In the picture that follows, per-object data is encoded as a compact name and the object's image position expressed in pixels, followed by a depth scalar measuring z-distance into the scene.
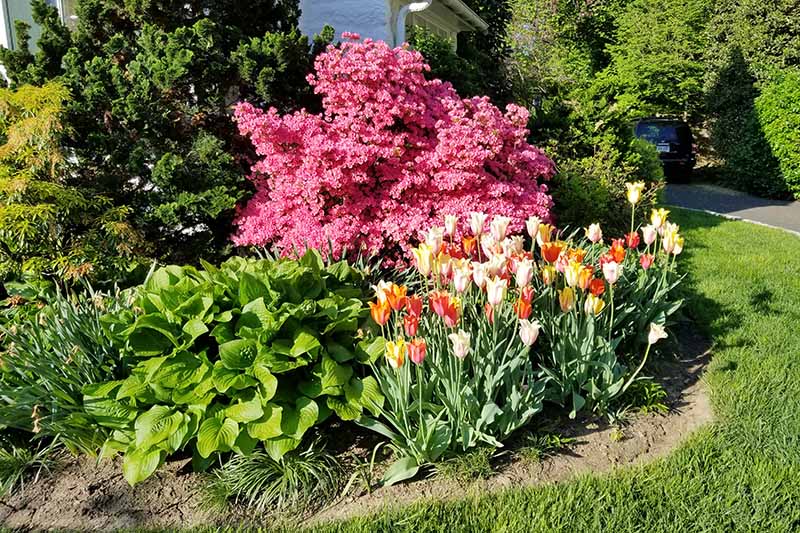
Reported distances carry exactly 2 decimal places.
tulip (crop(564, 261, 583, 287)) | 3.00
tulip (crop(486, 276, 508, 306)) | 2.78
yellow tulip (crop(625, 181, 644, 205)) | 3.77
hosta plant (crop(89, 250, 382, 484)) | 2.85
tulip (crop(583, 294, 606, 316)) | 3.03
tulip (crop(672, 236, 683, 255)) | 3.59
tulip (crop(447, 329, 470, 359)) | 2.61
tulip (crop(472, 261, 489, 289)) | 2.94
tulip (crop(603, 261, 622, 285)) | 3.11
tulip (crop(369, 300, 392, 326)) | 2.73
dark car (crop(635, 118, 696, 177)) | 16.09
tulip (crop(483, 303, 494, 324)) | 3.02
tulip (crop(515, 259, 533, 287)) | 2.94
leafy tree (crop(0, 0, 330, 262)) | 4.84
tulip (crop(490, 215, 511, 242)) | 3.34
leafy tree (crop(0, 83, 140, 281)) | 4.01
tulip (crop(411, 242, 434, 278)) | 3.06
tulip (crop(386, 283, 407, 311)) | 2.75
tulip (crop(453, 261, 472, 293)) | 2.88
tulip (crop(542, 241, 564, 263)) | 3.30
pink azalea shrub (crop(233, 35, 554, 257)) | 4.58
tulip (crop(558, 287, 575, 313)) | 3.04
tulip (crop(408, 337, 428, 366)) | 2.55
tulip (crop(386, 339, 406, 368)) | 2.57
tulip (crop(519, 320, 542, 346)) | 2.76
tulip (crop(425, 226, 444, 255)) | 3.12
